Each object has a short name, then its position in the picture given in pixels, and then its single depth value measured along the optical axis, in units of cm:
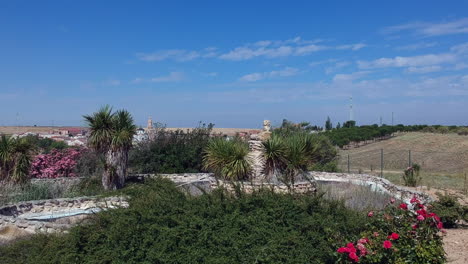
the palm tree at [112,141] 1375
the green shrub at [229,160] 1163
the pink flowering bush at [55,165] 1711
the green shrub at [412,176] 1758
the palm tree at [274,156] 1136
